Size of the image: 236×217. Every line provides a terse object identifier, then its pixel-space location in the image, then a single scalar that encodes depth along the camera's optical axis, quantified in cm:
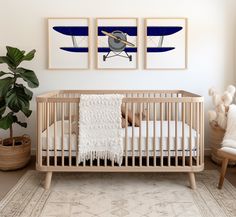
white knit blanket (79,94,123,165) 238
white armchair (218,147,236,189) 233
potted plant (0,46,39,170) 285
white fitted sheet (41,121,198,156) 244
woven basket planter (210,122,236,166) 305
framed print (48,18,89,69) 328
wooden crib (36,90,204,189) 240
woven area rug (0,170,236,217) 205
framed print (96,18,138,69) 329
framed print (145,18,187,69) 329
